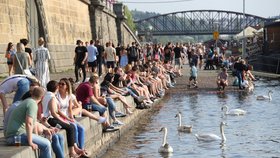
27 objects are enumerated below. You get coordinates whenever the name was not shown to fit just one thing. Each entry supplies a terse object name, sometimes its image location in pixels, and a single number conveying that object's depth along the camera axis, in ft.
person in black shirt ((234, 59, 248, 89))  115.65
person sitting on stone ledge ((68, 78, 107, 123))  46.77
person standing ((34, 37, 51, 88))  61.93
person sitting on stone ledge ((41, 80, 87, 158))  40.19
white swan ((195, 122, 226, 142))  58.90
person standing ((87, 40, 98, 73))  90.48
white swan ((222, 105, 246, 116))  80.13
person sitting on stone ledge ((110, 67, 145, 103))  70.01
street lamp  200.30
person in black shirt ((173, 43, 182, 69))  148.97
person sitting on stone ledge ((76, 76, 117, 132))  53.21
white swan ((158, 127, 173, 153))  52.05
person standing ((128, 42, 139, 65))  121.49
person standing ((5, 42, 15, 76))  64.50
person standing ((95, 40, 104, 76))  100.14
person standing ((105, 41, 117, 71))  101.19
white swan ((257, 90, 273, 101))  99.80
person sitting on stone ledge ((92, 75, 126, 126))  54.76
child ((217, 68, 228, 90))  111.90
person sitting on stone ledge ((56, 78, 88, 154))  43.22
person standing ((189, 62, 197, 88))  115.24
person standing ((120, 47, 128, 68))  115.14
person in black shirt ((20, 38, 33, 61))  61.02
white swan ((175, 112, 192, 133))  65.31
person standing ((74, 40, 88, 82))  82.99
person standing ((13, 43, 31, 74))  54.34
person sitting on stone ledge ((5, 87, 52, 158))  34.60
